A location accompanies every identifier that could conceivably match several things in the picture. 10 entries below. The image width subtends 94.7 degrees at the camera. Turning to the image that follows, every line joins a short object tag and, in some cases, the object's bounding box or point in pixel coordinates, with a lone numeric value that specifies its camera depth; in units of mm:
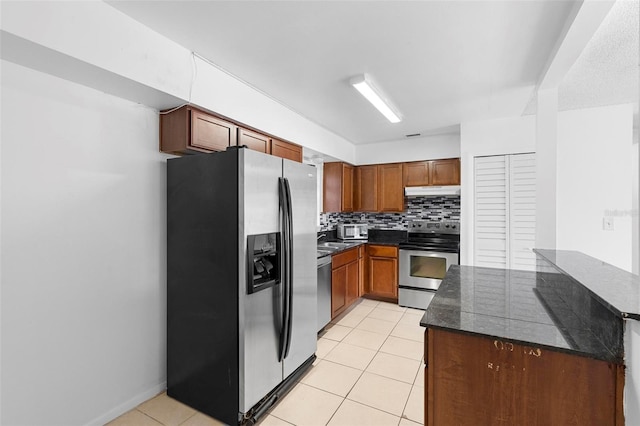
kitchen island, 1013
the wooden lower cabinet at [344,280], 3469
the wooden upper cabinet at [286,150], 2948
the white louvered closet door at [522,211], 3465
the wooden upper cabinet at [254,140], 2553
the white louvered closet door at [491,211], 3578
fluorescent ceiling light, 2465
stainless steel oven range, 3924
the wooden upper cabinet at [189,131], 2109
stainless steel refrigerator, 1849
